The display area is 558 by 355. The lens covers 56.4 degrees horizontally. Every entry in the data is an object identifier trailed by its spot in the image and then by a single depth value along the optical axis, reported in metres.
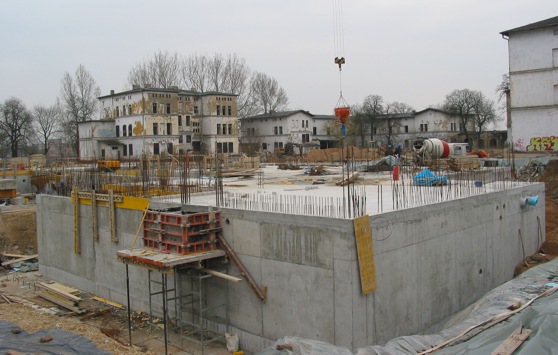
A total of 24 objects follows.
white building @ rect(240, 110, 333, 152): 75.19
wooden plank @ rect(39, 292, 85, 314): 18.52
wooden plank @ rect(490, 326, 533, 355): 7.73
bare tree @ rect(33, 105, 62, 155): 87.38
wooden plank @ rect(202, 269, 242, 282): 13.48
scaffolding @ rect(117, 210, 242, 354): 14.19
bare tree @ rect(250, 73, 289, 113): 90.12
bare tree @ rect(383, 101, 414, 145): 77.56
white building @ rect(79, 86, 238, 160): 58.38
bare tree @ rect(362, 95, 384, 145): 78.62
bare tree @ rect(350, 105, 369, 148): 78.56
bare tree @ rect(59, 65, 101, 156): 74.31
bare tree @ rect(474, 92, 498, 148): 74.00
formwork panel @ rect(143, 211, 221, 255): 14.26
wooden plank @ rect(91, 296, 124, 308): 19.00
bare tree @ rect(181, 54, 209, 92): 79.25
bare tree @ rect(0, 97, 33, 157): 74.44
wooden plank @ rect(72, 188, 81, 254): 21.06
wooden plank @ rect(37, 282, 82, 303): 19.26
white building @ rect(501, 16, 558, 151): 38.41
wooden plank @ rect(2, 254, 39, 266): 25.91
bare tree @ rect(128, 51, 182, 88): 75.81
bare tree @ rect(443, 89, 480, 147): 74.19
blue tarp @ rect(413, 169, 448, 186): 19.12
